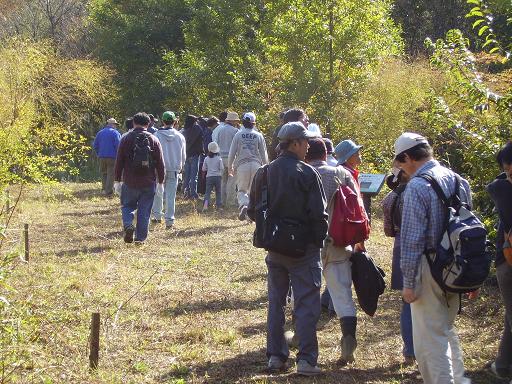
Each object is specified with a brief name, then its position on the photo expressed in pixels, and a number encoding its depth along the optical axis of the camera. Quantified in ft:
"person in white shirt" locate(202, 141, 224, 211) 60.54
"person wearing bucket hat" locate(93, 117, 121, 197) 72.28
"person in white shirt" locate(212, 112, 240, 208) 62.59
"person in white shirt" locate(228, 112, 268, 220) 49.34
